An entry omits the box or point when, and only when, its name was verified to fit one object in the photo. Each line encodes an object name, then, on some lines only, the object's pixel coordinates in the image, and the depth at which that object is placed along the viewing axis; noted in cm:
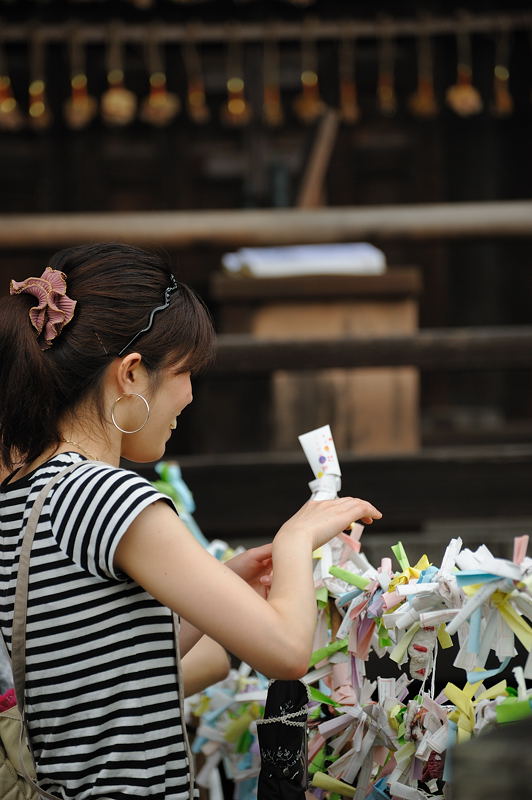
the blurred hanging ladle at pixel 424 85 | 1034
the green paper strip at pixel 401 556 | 302
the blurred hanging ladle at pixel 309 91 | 1028
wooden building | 721
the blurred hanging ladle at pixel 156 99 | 1016
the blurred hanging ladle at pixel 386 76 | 1049
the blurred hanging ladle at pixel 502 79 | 1037
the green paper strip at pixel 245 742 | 385
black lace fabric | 294
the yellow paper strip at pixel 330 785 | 314
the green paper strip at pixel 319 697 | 325
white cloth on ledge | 820
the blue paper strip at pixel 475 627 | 250
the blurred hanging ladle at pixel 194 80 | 1025
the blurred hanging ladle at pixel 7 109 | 990
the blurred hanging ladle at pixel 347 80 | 1037
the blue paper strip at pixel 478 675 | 273
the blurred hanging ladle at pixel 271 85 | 1026
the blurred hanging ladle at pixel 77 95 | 983
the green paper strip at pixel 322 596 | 322
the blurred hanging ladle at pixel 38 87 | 984
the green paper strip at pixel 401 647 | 286
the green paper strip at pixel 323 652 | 322
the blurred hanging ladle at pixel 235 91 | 1028
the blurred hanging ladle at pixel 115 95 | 987
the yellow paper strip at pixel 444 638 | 284
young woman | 255
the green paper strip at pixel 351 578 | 307
